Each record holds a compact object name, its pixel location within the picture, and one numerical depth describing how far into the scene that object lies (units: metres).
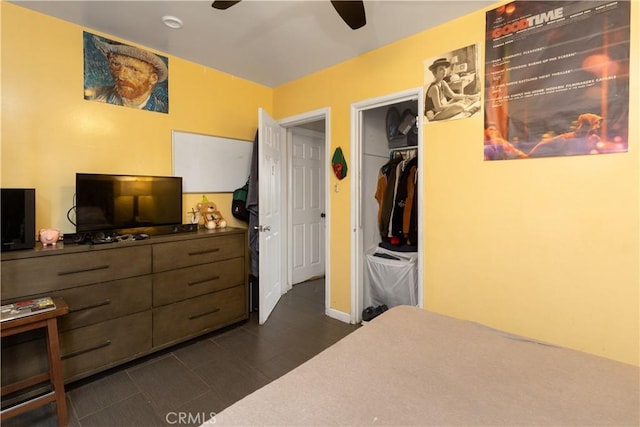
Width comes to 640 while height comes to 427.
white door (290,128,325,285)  3.92
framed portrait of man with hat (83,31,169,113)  2.29
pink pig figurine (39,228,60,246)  1.92
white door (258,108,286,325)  2.75
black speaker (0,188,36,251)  1.72
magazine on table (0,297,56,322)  1.49
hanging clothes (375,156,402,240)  3.04
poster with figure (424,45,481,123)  2.06
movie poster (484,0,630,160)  1.59
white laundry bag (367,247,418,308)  2.71
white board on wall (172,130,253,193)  2.81
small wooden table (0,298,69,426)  1.47
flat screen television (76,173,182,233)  2.09
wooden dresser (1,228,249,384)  1.72
